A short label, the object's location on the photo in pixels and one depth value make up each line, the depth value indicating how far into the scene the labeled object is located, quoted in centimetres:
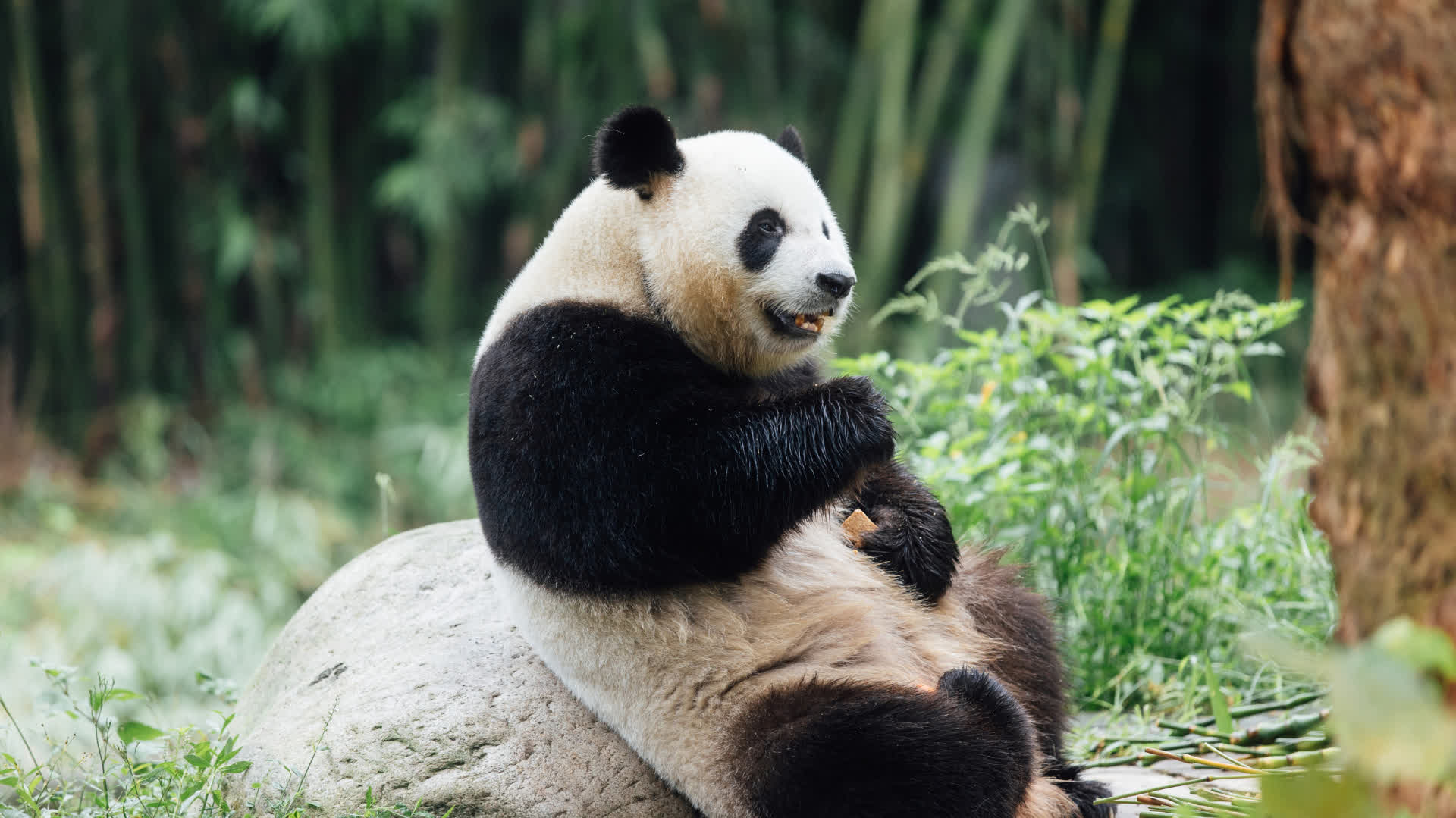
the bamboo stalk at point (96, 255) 1421
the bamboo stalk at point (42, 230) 1407
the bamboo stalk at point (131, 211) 1427
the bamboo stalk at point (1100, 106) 1330
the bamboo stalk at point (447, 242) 1429
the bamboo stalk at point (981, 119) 1247
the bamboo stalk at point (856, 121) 1278
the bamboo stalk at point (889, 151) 1244
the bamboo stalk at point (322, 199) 1507
